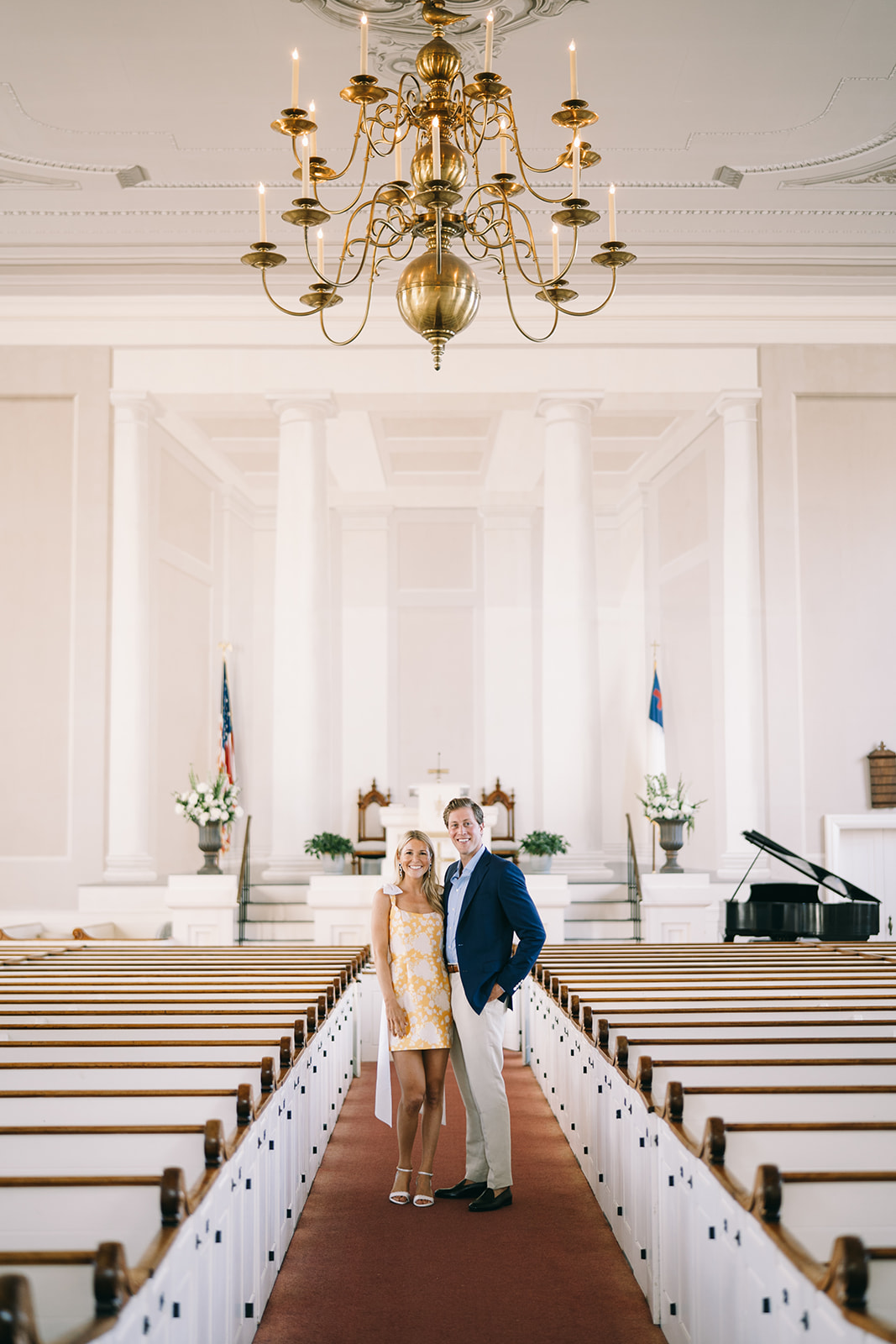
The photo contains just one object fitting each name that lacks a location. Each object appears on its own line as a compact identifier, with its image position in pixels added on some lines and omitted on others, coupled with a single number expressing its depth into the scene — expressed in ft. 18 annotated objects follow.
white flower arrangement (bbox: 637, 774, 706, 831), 37.47
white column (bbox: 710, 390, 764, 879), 39.99
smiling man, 14.30
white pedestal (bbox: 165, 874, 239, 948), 35.40
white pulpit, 31.45
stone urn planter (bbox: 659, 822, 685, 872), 37.40
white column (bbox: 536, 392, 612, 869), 41.06
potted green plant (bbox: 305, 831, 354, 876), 38.93
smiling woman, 14.44
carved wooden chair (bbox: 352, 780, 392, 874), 53.16
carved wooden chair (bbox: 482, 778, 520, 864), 51.65
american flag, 45.21
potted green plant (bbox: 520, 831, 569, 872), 38.06
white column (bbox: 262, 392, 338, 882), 40.96
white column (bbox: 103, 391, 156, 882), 40.01
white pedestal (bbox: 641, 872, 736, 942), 35.76
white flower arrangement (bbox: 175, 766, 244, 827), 36.48
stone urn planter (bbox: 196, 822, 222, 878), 36.35
